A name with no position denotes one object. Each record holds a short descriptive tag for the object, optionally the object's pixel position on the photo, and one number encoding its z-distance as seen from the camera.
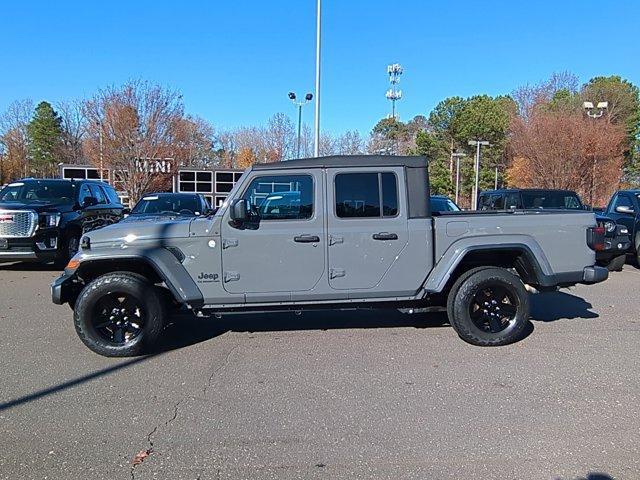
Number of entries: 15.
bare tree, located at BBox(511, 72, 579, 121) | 41.97
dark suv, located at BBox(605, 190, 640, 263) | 11.38
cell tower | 56.28
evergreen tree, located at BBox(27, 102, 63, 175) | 53.16
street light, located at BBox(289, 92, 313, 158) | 29.72
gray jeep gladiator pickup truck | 5.14
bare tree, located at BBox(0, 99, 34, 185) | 47.03
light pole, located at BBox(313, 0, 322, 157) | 20.83
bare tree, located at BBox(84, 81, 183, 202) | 27.72
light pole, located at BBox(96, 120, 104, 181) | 27.84
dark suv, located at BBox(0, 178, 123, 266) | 9.91
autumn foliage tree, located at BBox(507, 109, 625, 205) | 29.36
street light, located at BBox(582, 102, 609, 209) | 29.80
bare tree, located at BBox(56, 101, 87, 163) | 38.16
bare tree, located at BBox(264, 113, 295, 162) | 48.62
